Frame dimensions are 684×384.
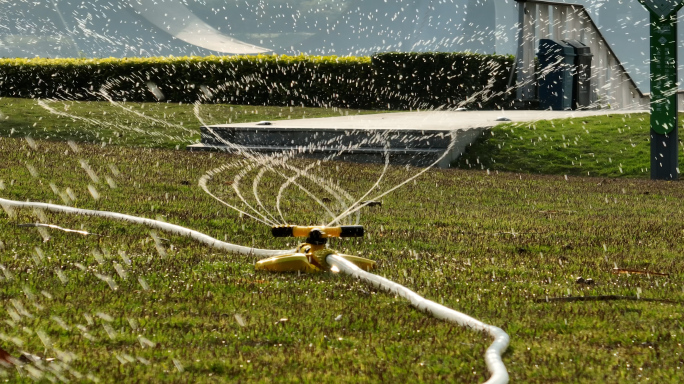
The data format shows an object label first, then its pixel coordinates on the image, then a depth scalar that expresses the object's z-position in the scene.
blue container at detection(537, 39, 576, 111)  40.09
